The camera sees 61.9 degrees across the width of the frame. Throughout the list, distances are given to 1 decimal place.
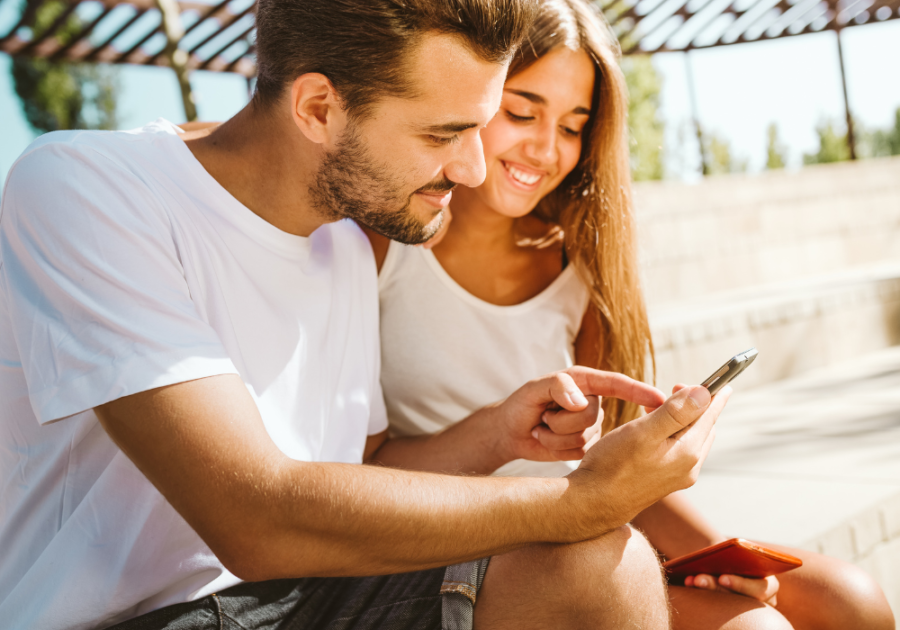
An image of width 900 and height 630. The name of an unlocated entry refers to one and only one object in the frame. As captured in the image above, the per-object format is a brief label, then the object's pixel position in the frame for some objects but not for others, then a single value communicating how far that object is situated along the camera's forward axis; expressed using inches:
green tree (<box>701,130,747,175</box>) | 832.3
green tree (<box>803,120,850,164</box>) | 745.6
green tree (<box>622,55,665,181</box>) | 677.3
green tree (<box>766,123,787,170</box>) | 820.0
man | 40.3
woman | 72.6
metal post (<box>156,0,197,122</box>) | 253.8
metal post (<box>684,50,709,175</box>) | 413.7
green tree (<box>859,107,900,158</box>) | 771.4
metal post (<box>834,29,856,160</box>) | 424.8
